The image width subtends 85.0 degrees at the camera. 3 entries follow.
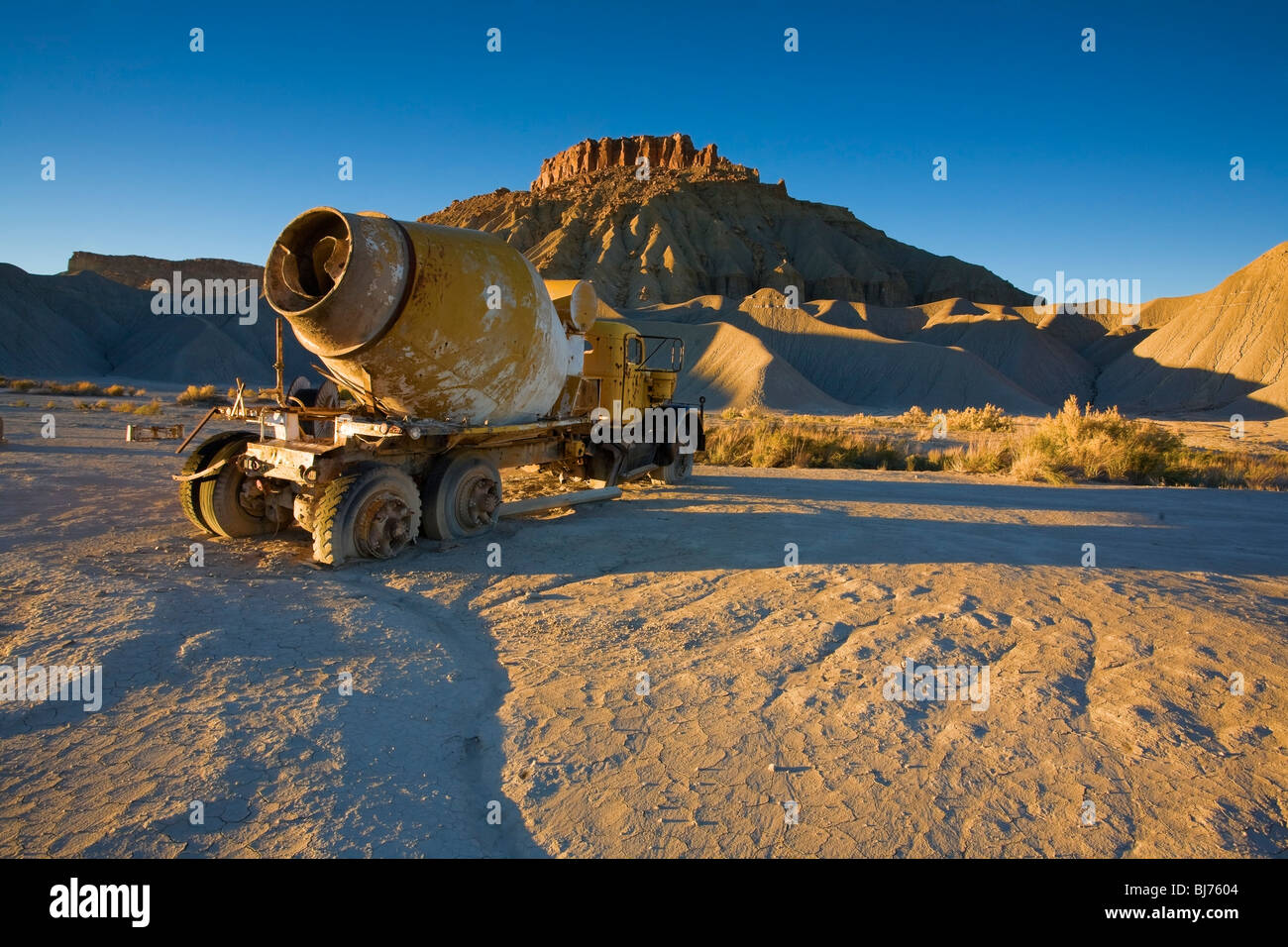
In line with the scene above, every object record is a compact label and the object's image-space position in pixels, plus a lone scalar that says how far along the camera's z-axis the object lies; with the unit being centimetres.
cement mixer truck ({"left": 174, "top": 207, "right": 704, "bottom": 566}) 665
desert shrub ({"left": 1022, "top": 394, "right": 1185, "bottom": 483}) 1504
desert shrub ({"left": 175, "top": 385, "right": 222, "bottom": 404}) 2966
